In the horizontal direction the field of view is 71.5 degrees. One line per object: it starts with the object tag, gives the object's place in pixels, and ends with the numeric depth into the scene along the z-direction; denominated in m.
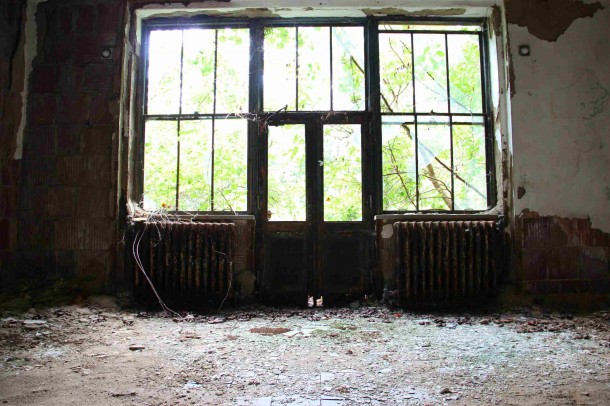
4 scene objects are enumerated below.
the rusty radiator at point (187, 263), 3.31
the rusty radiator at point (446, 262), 3.25
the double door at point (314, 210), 3.50
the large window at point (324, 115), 3.58
